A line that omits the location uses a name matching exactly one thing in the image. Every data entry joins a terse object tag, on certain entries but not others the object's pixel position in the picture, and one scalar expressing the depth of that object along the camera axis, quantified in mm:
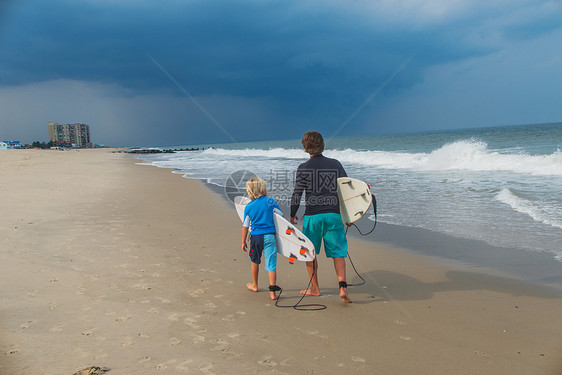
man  3883
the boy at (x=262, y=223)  4016
